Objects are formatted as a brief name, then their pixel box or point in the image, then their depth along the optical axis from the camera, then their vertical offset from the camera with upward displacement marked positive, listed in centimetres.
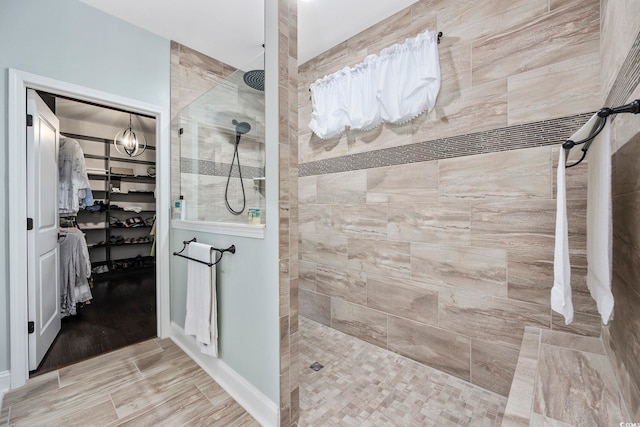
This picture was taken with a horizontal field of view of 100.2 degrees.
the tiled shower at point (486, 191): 122 +12
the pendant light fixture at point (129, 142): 407 +108
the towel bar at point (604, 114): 74 +28
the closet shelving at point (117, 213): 473 -4
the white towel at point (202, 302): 178 -63
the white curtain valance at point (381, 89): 188 +98
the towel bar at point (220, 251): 168 -26
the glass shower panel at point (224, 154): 171 +45
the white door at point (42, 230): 187 -14
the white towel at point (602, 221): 83 -3
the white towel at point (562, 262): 93 -18
